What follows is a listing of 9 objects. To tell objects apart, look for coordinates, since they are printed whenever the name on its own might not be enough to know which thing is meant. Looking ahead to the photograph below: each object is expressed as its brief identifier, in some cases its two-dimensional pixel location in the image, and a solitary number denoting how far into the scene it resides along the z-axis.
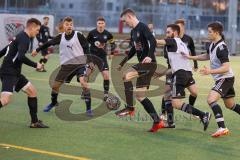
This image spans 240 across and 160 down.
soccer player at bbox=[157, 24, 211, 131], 10.34
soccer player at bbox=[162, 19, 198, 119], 11.48
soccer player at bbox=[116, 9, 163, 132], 10.34
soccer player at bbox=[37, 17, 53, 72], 23.73
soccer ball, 13.25
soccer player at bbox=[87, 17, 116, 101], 14.61
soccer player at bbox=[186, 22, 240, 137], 9.88
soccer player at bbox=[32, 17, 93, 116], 12.29
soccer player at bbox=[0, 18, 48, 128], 9.90
